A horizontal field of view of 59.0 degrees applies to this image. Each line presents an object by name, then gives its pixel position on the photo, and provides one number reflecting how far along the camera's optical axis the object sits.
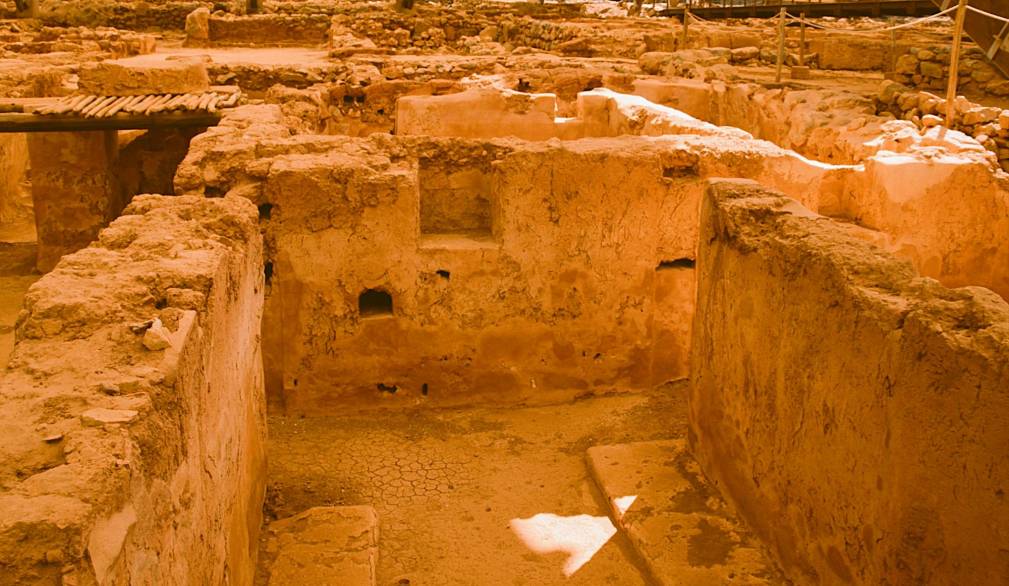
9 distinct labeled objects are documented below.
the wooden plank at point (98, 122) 6.91
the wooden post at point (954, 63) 7.22
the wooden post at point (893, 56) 12.33
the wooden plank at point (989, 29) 10.95
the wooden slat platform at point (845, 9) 18.72
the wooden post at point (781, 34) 10.35
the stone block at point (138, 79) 7.74
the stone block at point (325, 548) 3.56
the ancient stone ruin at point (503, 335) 2.37
